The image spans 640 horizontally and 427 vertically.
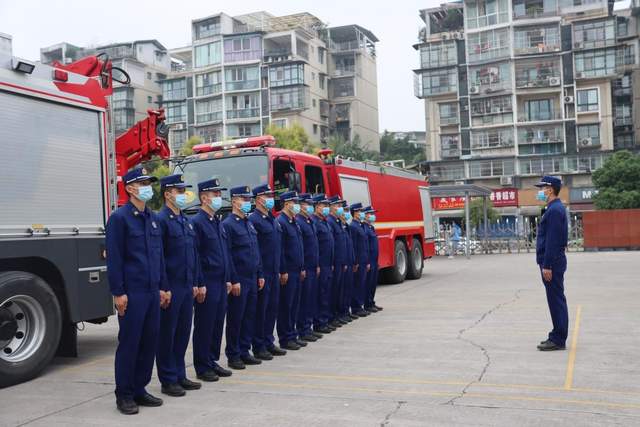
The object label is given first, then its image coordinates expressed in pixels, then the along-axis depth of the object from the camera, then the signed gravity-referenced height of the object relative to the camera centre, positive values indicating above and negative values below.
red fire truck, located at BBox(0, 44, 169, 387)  6.24 +0.26
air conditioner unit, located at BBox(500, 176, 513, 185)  51.12 +2.72
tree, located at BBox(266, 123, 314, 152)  41.44 +5.52
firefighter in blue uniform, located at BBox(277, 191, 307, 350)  7.89 -0.60
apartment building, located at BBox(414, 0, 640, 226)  51.09 +9.79
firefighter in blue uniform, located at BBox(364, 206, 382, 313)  10.80 -0.70
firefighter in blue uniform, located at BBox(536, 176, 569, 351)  7.27 -0.50
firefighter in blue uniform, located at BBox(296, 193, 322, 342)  8.45 -0.68
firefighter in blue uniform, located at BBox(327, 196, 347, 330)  9.55 -0.53
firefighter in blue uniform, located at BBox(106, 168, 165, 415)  5.26 -0.45
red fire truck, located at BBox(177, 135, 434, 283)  11.31 +0.82
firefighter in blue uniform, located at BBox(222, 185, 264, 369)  6.89 -0.57
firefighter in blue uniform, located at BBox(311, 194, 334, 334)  8.98 -0.69
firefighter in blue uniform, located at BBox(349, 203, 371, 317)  10.39 -0.70
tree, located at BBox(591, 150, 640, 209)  41.66 +1.85
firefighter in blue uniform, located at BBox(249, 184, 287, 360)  7.43 -0.41
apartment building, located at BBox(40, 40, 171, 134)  63.91 +16.27
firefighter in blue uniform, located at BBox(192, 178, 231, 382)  6.36 -0.54
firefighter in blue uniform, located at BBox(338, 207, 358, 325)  9.81 -0.87
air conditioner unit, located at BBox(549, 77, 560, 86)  51.56 +10.26
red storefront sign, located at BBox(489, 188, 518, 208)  49.00 +1.34
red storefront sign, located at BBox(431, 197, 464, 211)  44.88 +0.96
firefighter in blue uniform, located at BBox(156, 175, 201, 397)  5.79 -0.52
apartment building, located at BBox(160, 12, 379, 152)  59.31 +13.26
